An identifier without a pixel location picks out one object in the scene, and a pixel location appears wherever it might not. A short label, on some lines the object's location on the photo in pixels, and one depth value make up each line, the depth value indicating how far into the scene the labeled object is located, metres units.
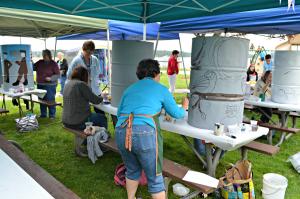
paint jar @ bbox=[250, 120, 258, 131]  3.13
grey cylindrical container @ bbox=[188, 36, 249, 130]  2.87
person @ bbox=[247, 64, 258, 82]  8.84
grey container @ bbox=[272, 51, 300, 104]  4.55
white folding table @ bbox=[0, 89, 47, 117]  5.91
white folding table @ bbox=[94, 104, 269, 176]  2.72
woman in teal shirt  2.37
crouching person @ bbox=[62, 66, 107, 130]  3.94
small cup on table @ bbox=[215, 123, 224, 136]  2.80
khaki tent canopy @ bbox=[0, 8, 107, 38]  3.71
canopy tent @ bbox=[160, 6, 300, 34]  4.25
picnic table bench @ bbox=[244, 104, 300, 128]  5.35
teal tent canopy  3.66
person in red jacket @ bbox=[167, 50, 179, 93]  11.89
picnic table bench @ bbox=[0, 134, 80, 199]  1.99
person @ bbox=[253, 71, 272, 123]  5.36
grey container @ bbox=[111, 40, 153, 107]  3.68
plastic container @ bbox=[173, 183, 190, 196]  3.15
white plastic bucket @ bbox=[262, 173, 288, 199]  2.95
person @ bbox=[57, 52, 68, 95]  10.12
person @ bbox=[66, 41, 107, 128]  4.88
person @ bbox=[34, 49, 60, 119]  6.46
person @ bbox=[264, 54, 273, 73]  8.71
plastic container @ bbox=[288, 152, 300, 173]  3.89
